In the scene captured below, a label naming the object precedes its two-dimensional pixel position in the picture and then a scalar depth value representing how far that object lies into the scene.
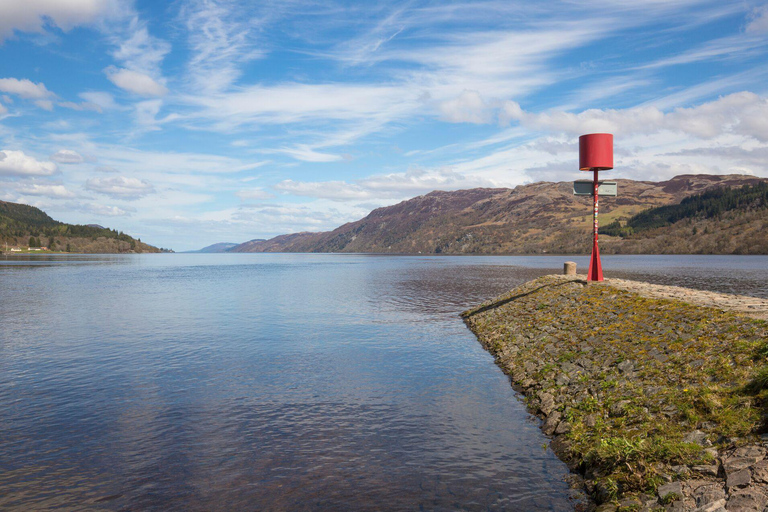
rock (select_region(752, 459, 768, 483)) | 9.10
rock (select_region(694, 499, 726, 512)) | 8.78
